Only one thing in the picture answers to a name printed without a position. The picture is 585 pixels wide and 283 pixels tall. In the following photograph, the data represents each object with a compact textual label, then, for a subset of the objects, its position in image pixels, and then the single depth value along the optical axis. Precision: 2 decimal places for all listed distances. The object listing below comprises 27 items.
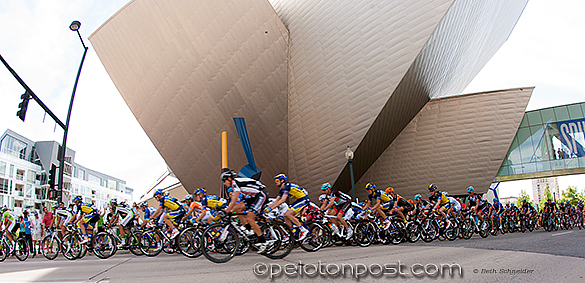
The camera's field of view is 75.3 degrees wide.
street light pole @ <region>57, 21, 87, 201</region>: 12.25
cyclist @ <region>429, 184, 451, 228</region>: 10.55
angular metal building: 15.43
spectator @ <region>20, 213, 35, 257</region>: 11.93
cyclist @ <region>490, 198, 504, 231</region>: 13.77
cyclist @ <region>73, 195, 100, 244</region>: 9.31
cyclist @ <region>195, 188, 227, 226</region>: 8.28
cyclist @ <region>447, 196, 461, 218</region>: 11.04
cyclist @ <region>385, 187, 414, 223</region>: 10.64
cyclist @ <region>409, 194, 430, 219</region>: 10.73
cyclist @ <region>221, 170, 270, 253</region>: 6.24
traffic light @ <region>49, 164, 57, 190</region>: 11.90
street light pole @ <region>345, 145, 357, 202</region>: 15.37
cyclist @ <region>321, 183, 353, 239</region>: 9.17
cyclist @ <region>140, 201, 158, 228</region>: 10.25
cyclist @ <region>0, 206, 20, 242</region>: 10.92
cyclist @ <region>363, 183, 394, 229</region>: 9.97
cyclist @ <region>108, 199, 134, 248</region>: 9.88
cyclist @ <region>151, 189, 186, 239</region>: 9.09
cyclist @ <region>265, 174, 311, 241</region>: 6.86
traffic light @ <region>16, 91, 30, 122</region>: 10.67
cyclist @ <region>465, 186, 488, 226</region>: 12.30
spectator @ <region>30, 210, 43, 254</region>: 14.14
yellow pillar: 17.30
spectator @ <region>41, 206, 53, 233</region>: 13.40
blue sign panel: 24.85
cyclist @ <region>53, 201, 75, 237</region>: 9.84
